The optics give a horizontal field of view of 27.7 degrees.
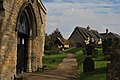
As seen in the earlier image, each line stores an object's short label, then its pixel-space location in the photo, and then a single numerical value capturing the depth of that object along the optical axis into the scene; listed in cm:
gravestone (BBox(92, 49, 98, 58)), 3114
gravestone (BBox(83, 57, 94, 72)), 1931
